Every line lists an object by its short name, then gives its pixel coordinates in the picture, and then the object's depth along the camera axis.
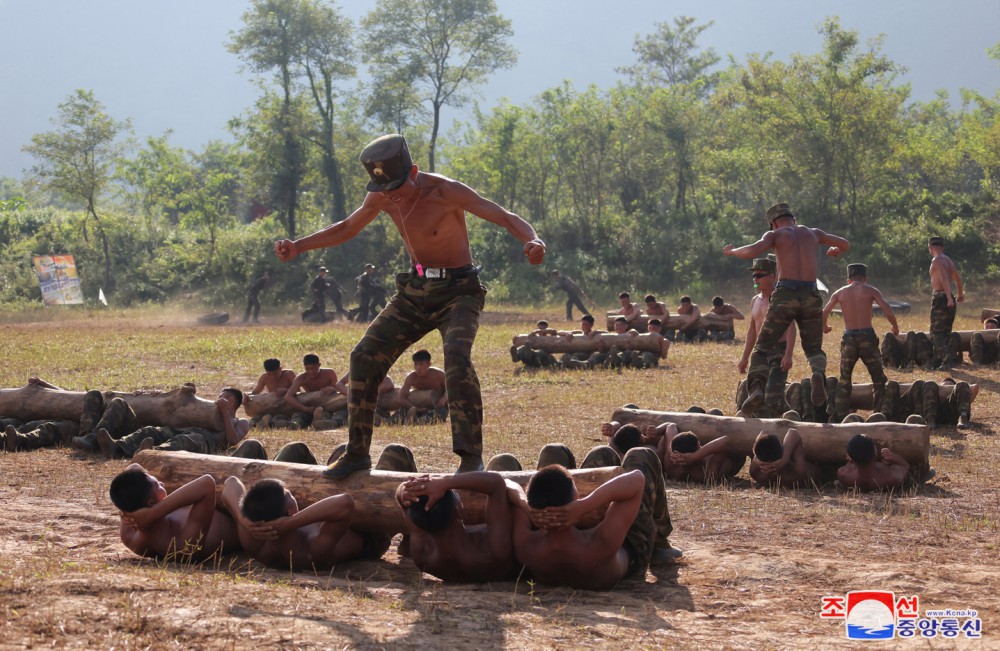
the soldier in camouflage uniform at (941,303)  15.48
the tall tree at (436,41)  47.66
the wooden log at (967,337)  16.05
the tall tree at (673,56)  64.88
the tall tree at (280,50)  45.78
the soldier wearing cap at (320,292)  29.22
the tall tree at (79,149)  44.91
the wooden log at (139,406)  10.45
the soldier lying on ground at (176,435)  9.66
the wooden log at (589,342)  17.52
